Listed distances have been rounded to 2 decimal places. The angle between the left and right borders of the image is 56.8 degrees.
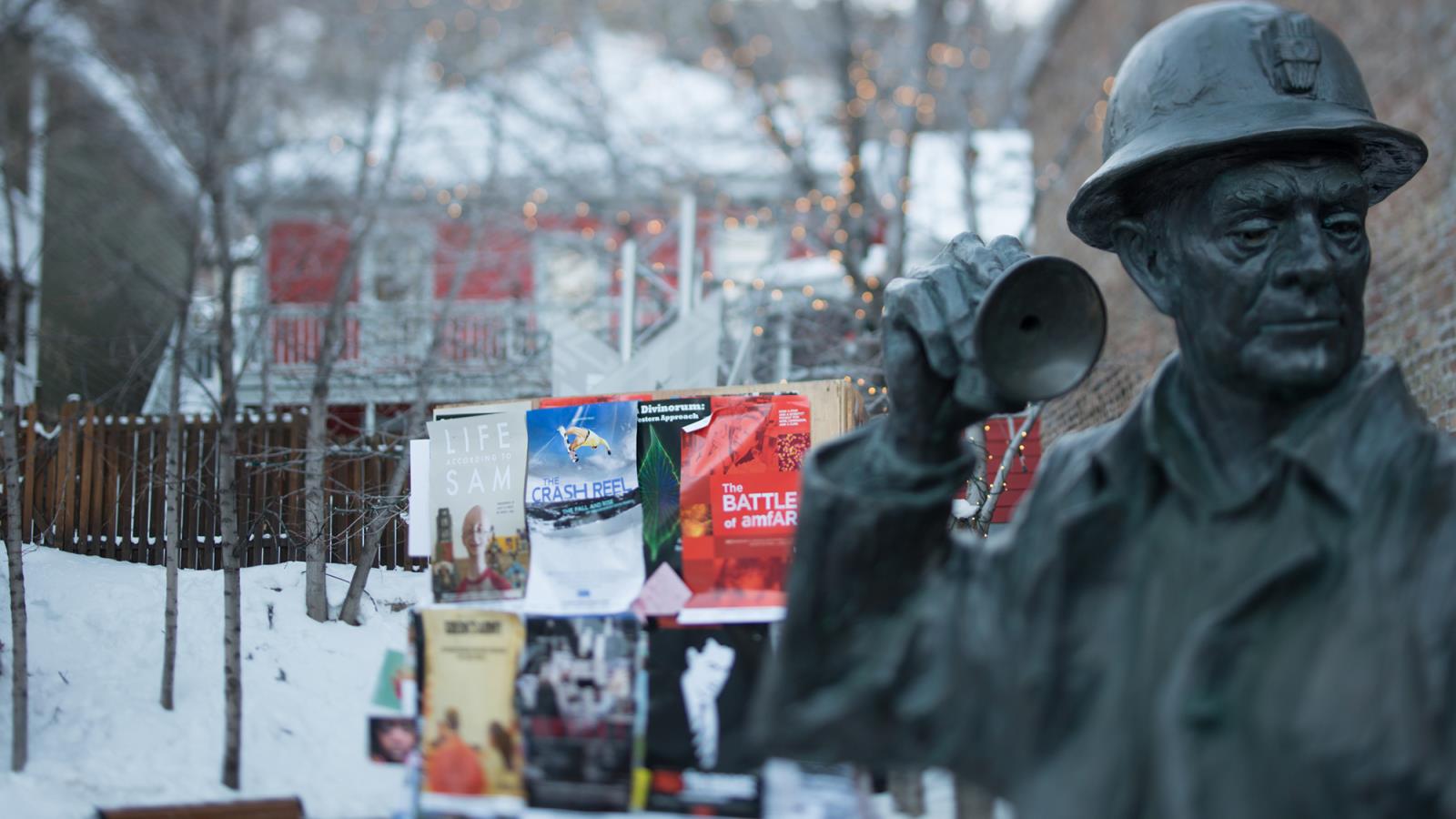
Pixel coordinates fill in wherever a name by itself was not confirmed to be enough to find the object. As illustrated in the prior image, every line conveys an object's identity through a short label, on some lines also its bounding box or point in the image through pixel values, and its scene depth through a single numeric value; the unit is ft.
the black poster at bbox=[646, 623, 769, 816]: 12.55
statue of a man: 8.01
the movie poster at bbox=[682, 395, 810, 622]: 15.47
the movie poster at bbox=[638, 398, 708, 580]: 15.81
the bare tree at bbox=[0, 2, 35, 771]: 18.44
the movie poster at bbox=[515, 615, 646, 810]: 12.34
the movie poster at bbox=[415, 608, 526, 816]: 12.46
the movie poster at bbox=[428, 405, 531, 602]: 15.12
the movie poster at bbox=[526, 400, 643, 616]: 15.30
